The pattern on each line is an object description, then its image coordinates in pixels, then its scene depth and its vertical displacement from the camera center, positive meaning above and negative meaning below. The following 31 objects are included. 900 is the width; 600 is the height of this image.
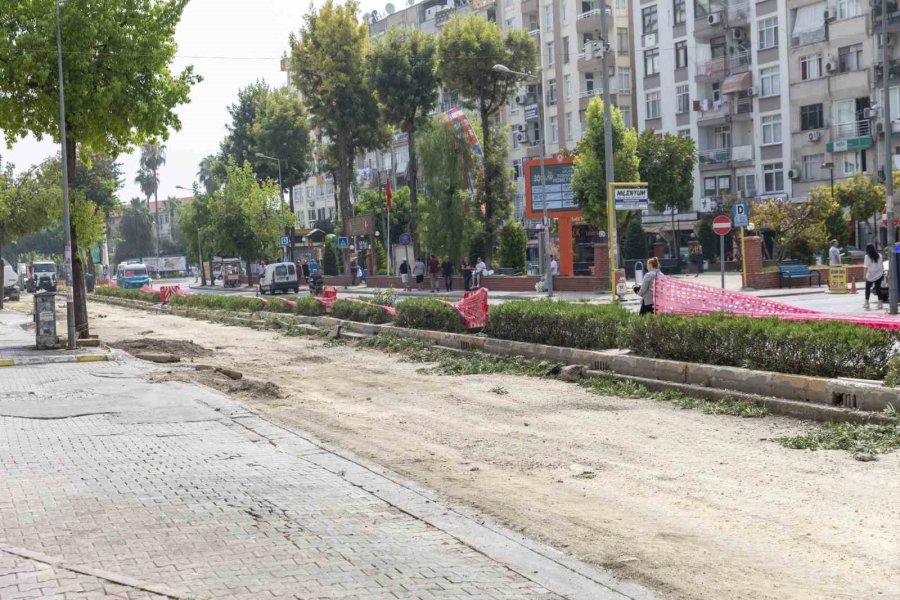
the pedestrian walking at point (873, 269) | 25.38 -0.55
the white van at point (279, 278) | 59.53 -0.42
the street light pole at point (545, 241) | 38.78 +0.77
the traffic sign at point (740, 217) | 31.95 +1.10
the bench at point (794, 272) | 36.41 -0.78
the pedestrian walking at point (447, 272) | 49.28 -0.38
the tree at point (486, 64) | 50.53 +9.89
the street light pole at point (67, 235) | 20.86 +0.93
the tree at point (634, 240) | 59.81 +0.94
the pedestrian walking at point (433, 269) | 48.94 -0.22
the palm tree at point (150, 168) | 144.62 +15.45
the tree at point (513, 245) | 53.91 +0.85
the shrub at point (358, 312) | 24.00 -1.08
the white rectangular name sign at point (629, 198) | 28.91 +1.66
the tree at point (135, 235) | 137.00 +5.60
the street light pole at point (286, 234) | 74.50 +2.65
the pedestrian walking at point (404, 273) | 53.06 -0.38
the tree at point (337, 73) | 60.16 +11.59
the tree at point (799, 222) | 43.47 +1.21
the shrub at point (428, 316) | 20.02 -1.04
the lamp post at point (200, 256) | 87.27 +1.55
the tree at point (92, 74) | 21.62 +4.45
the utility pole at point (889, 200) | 22.75 +1.05
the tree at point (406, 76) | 56.75 +10.49
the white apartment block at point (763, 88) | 51.47 +8.99
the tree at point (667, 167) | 55.31 +4.78
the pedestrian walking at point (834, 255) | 35.34 -0.24
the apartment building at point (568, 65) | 66.56 +12.75
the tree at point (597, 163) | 46.19 +4.28
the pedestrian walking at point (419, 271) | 51.41 -0.29
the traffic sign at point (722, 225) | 31.02 +0.84
